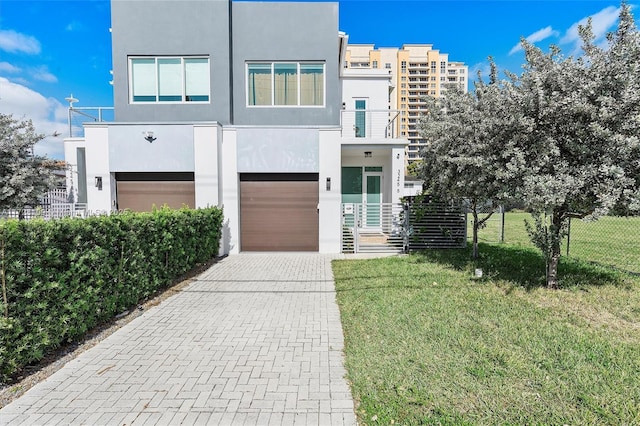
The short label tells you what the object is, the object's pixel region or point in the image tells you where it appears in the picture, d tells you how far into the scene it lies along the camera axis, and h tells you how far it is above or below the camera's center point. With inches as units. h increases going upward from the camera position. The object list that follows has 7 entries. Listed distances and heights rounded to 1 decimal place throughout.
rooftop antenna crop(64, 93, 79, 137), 485.4 +156.8
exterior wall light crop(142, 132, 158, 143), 407.2 +82.5
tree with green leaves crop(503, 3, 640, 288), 193.3 +48.2
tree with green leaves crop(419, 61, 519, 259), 237.3 +49.6
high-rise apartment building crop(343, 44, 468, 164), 3710.6 +1624.2
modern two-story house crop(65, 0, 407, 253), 414.6 +105.5
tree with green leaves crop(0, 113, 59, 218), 425.5 +44.3
